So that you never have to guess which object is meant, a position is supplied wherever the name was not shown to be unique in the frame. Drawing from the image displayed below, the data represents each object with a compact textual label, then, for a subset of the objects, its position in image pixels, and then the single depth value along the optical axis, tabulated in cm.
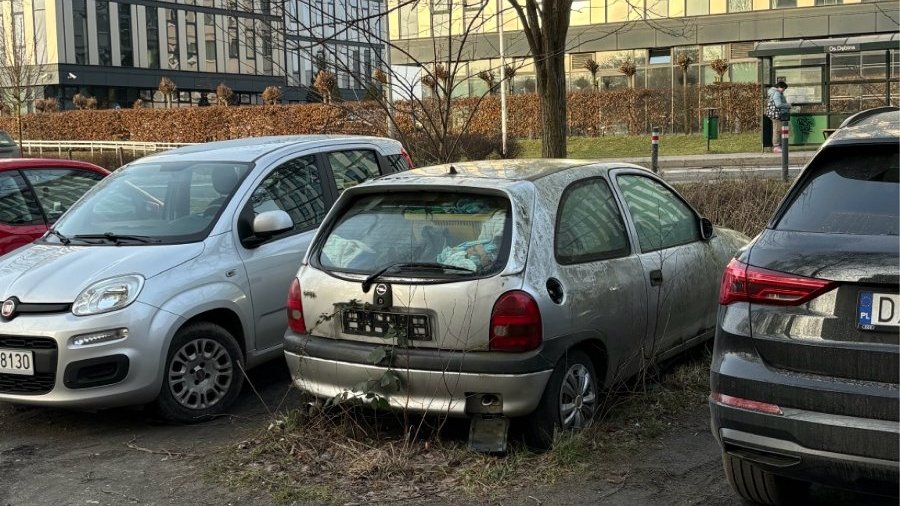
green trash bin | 2584
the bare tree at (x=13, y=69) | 2725
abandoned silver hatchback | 459
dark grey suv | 324
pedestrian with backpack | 2269
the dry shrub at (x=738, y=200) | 938
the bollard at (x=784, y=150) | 1325
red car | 753
